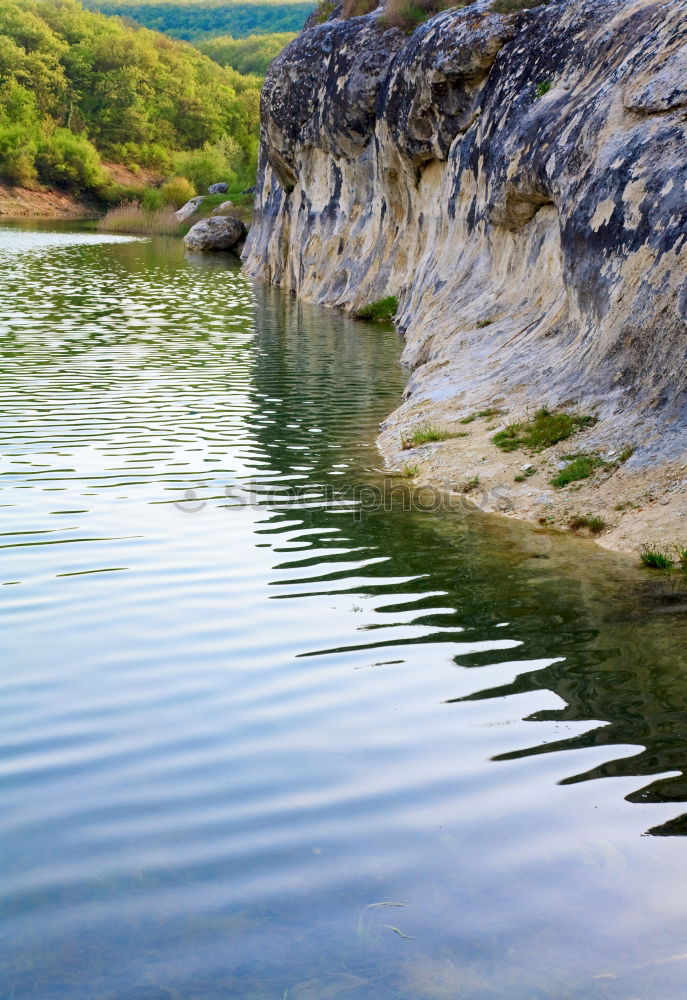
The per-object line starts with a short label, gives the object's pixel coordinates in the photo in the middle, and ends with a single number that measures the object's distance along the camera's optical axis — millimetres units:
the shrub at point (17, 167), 83000
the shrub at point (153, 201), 64938
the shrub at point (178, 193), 65125
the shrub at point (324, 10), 32469
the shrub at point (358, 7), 28830
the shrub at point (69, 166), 85938
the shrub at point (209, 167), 70562
